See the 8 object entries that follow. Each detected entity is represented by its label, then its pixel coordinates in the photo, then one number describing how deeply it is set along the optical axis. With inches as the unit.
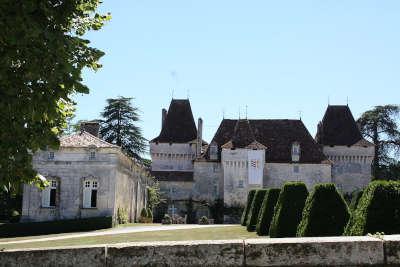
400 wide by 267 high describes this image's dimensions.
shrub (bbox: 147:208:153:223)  1675.9
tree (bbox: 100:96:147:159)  2397.9
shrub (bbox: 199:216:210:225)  1732.3
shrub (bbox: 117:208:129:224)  1378.0
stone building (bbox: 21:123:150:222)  1306.6
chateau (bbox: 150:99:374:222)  1993.1
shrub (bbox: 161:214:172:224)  1569.4
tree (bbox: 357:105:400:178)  2395.4
